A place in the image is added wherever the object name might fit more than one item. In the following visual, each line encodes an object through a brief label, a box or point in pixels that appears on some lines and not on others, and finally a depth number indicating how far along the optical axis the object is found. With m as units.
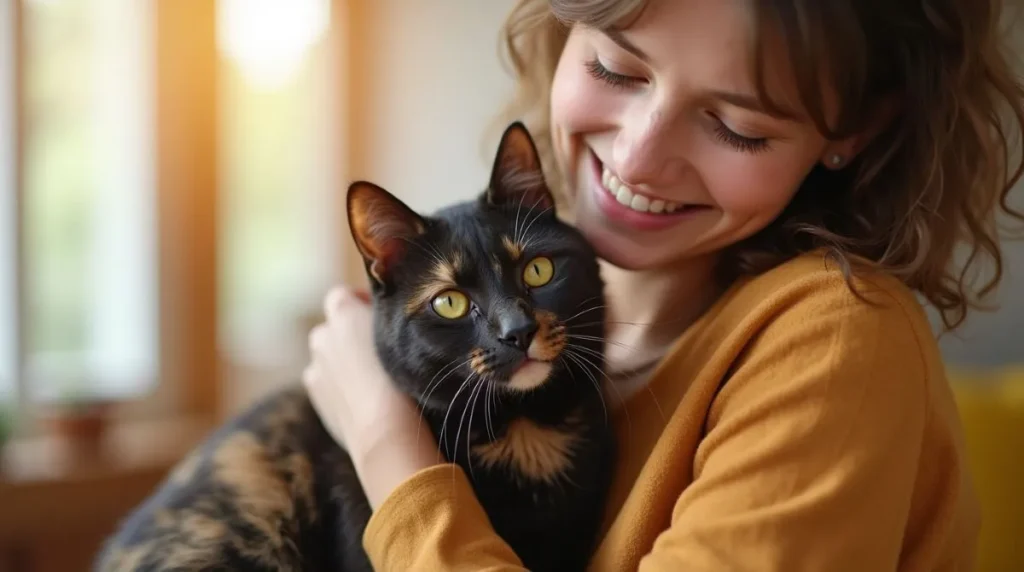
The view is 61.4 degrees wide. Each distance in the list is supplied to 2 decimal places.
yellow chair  1.38
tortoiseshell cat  1.04
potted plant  2.26
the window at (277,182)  2.82
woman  0.84
